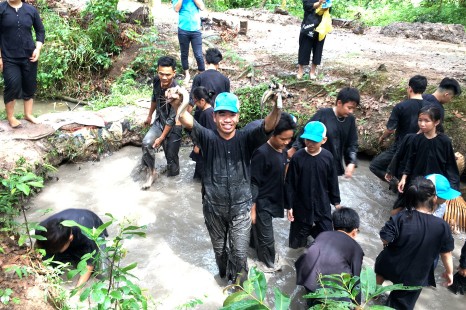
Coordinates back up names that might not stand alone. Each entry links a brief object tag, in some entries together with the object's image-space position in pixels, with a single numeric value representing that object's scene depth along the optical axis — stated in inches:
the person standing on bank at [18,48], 225.0
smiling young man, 146.5
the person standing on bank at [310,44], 291.6
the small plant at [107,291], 87.6
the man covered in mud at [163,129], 223.6
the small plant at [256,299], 69.2
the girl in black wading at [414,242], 141.9
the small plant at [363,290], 68.9
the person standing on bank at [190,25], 303.7
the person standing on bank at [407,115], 213.6
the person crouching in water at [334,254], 135.9
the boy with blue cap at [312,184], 169.0
